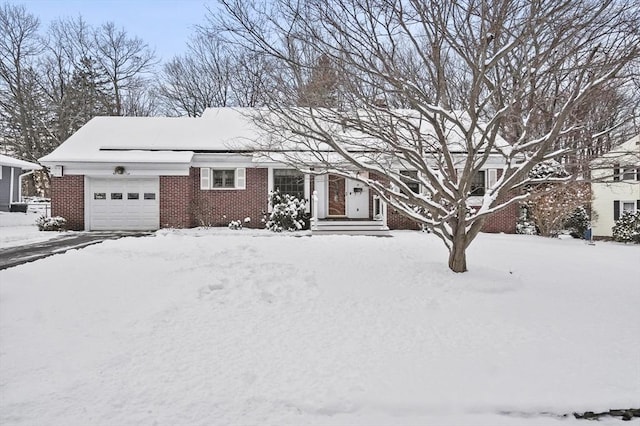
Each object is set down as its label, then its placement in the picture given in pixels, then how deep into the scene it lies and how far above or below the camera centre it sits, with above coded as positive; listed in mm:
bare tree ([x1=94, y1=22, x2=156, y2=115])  33750 +11993
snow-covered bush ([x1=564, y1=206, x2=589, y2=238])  16344 -552
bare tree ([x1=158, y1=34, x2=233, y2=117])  28875 +8321
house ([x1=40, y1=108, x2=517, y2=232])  15508 +760
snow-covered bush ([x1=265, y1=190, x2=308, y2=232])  15039 -353
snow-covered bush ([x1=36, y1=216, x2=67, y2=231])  15234 -653
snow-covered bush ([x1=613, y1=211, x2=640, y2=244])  14336 -684
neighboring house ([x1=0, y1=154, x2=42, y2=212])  23203 +1474
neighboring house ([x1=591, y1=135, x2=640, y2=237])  22522 +213
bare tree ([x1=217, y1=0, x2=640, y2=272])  5863 +2149
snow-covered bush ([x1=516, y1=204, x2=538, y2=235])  16328 -600
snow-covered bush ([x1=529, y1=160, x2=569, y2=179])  14822 +1346
